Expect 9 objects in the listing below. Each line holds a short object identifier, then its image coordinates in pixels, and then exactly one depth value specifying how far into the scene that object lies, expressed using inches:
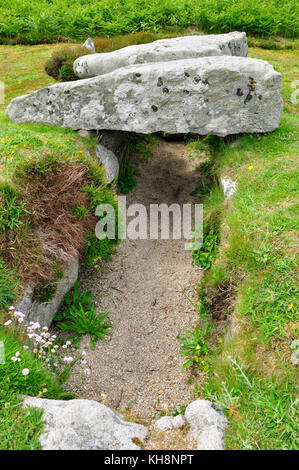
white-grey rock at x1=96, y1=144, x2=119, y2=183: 292.9
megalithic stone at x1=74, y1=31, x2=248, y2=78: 298.0
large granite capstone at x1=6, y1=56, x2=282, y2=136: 255.8
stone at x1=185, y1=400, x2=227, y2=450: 126.9
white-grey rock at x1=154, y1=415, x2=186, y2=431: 138.0
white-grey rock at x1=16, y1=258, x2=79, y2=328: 190.9
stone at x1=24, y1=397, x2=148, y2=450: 124.3
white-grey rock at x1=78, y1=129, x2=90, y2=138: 294.6
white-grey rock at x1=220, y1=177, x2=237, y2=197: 249.9
